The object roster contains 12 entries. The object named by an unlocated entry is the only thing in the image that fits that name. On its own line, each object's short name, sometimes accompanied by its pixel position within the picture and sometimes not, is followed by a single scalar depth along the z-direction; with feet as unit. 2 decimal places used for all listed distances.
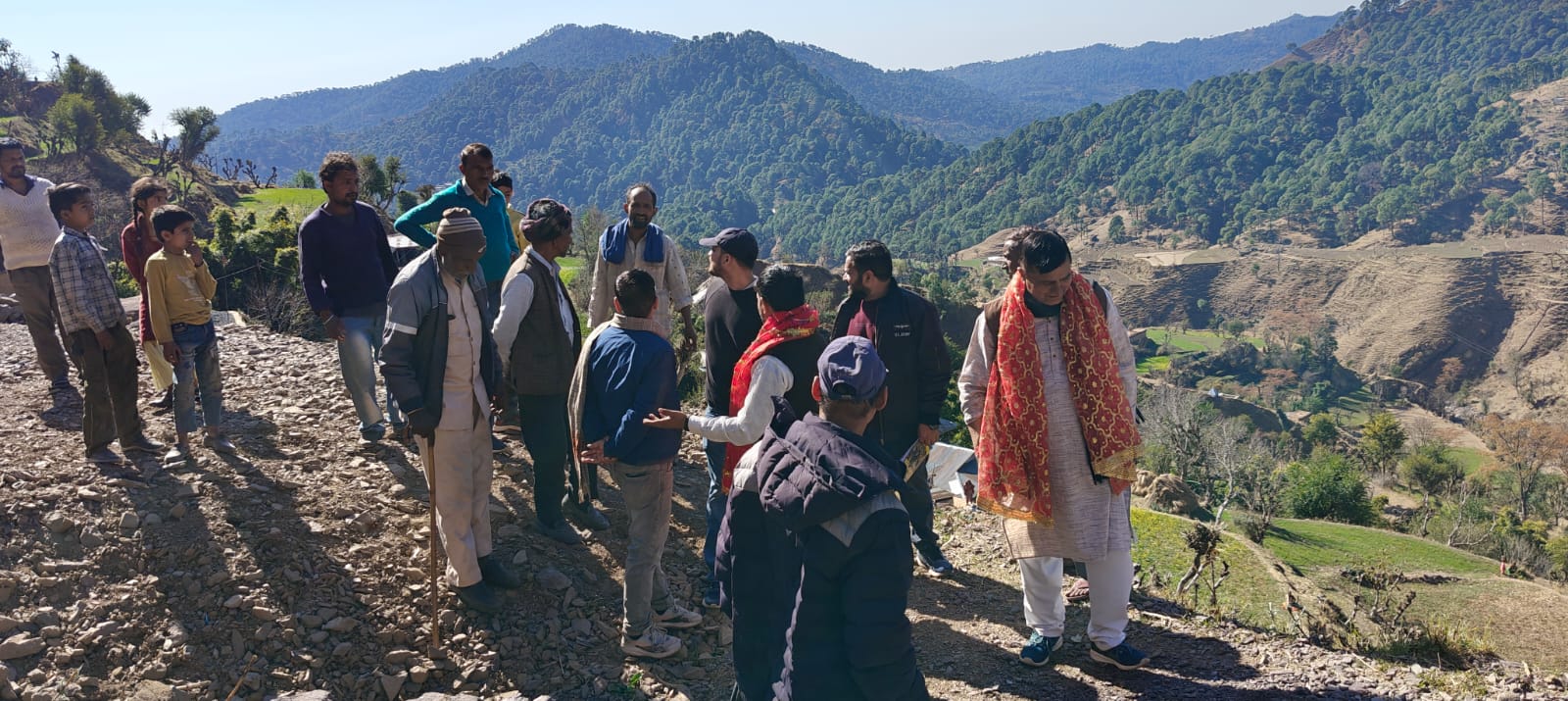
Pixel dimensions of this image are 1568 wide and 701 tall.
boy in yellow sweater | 15.35
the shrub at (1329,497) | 79.05
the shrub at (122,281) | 37.01
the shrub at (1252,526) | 45.35
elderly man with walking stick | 11.48
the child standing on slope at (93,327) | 14.79
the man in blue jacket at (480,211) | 15.49
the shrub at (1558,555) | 72.06
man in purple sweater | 15.84
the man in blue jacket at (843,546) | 7.04
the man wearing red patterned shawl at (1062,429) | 10.94
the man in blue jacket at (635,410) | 11.12
